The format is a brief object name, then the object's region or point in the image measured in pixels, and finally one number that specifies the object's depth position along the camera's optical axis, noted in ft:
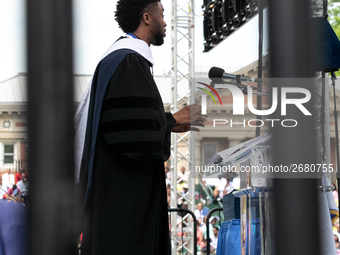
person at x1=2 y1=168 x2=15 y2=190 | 34.54
